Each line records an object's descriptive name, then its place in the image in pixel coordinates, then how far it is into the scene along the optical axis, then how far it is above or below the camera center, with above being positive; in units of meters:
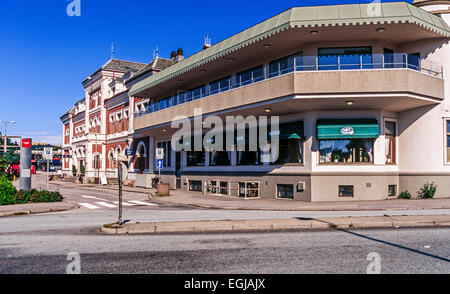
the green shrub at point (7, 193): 20.02 -1.68
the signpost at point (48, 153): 25.56 +0.53
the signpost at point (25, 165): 22.48 -0.24
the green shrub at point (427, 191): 19.59 -1.67
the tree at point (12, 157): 69.07 +0.74
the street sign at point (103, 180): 39.56 -2.07
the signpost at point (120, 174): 11.88 -0.43
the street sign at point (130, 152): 38.62 +0.84
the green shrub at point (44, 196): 21.28 -2.02
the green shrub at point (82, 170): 50.31 -1.24
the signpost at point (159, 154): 25.62 +0.41
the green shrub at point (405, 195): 19.96 -1.90
